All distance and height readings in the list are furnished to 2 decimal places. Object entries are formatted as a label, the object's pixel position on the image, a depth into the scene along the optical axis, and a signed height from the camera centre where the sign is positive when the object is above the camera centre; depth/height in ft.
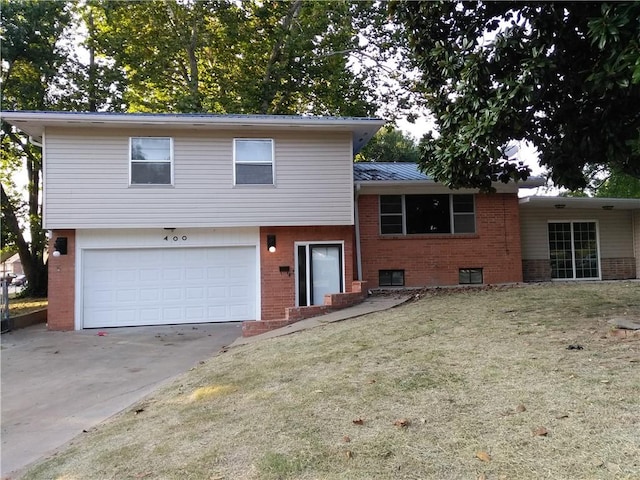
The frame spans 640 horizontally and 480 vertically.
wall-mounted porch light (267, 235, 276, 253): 38.17 +1.53
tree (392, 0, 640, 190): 16.76 +6.83
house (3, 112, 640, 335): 36.17 +3.37
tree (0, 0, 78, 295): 53.72 +22.47
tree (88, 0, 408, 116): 58.44 +29.17
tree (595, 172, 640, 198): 69.25 +10.56
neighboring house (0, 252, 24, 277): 170.73 +0.62
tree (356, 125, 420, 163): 83.97 +20.80
